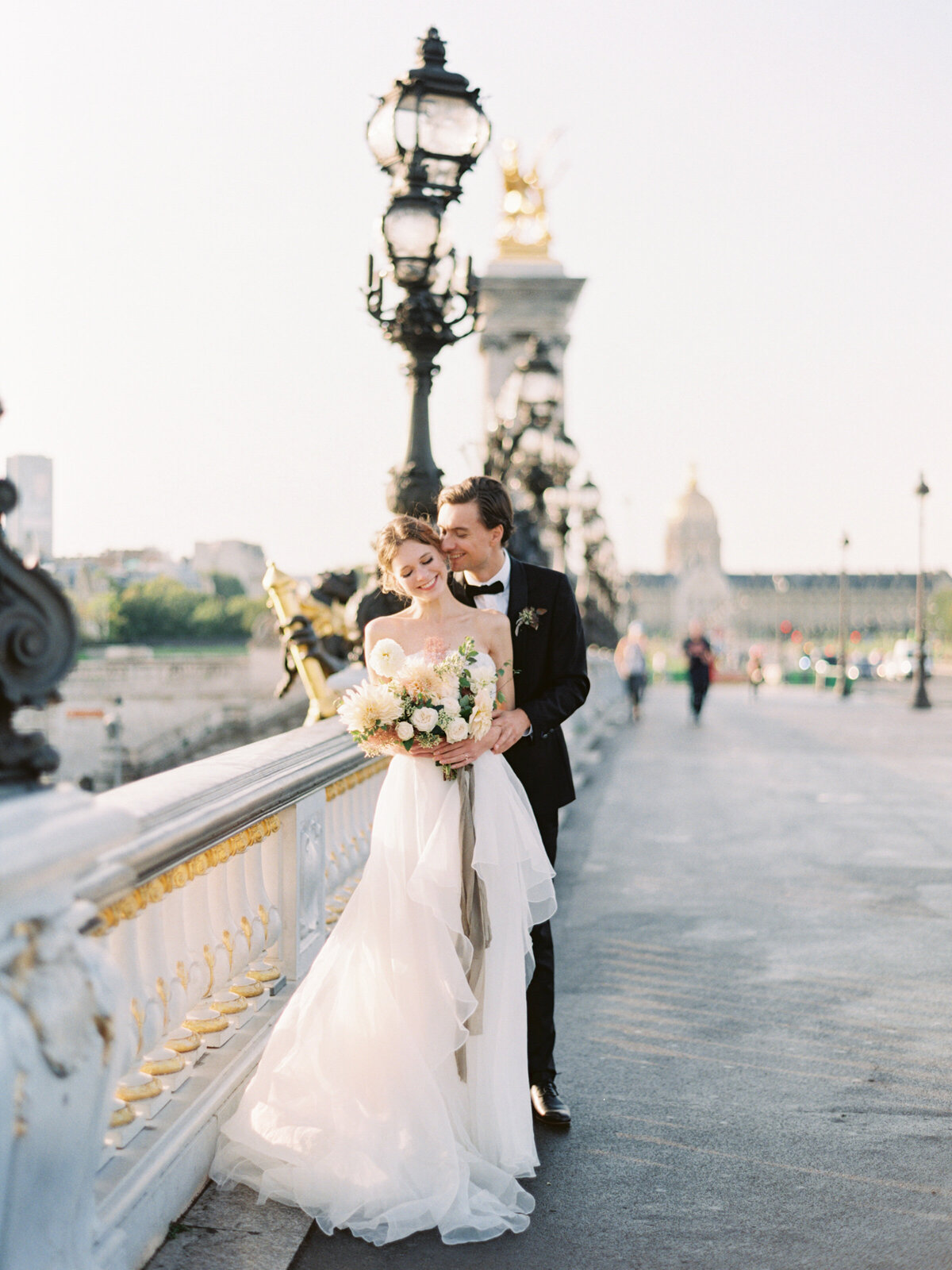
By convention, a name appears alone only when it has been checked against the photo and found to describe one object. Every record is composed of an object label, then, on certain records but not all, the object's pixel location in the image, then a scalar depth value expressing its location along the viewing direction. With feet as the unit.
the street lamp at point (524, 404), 47.09
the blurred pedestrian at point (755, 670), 140.67
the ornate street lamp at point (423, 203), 25.12
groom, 14.37
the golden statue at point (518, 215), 114.73
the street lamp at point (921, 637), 109.45
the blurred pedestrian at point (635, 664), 97.25
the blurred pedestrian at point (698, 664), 89.15
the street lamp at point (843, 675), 135.23
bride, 12.14
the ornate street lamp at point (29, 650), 7.68
